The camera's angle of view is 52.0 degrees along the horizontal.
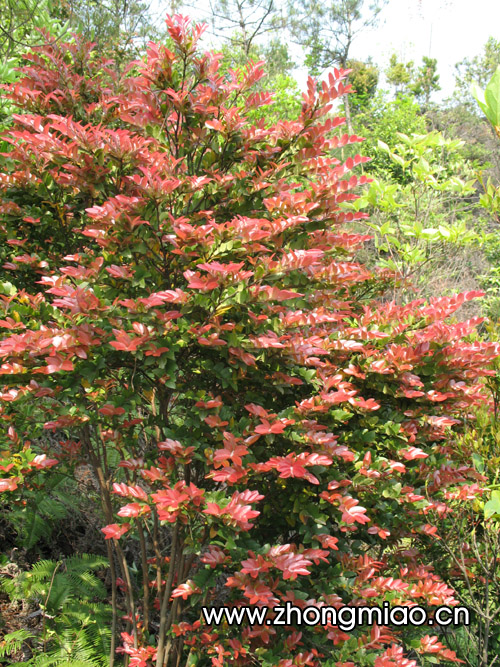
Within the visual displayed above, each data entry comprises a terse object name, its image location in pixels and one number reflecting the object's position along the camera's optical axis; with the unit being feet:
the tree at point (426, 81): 93.20
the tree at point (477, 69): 89.74
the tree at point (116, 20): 21.09
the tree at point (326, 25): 69.41
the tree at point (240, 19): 42.55
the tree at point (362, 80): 75.11
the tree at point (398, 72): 94.94
